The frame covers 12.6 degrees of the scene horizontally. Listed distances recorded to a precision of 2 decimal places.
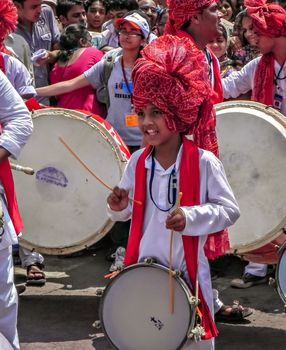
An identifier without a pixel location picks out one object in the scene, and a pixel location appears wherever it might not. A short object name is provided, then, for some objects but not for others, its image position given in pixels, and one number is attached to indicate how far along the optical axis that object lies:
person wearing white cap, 9.07
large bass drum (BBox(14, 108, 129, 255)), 8.12
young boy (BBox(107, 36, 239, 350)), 5.75
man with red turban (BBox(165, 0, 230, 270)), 7.40
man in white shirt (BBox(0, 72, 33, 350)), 6.07
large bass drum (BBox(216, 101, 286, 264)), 7.47
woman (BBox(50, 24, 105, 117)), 9.76
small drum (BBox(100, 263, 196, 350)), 5.67
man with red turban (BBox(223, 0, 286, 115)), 8.05
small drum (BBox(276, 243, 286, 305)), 6.54
